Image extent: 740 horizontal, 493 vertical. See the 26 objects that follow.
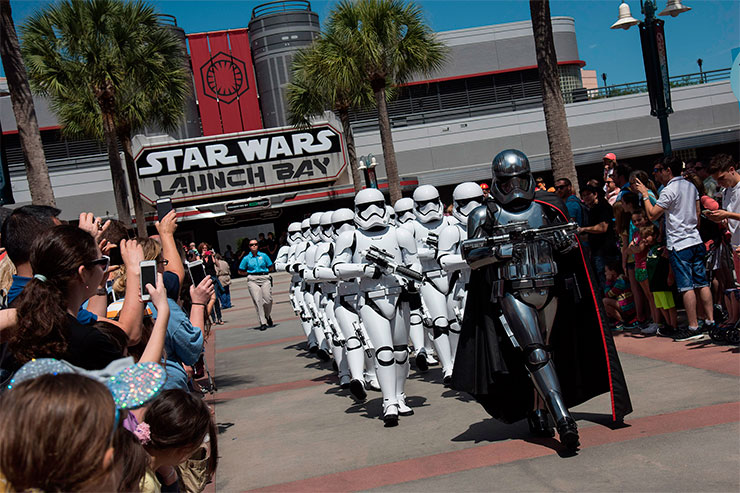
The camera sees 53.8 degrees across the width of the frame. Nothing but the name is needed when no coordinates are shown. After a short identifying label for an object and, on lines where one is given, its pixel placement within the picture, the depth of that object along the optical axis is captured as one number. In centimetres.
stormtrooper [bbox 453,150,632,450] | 521
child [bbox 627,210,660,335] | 845
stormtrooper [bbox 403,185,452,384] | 795
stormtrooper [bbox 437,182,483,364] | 786
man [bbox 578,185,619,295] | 946
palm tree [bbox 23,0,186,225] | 1650
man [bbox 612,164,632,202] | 924
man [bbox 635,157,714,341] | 769
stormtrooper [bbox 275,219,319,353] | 1120
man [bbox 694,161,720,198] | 959
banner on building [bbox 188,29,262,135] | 3716
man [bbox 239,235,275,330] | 1530
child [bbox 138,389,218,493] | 284
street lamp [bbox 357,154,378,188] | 2223
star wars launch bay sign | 3117
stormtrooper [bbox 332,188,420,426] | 657
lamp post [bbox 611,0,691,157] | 1246
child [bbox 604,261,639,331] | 923
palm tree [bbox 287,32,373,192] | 1789
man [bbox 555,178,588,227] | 901
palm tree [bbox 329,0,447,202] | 1728
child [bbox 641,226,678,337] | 817
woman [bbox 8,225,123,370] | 273
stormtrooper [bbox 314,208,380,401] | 728
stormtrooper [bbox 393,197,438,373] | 860
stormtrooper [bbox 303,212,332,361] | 1013
